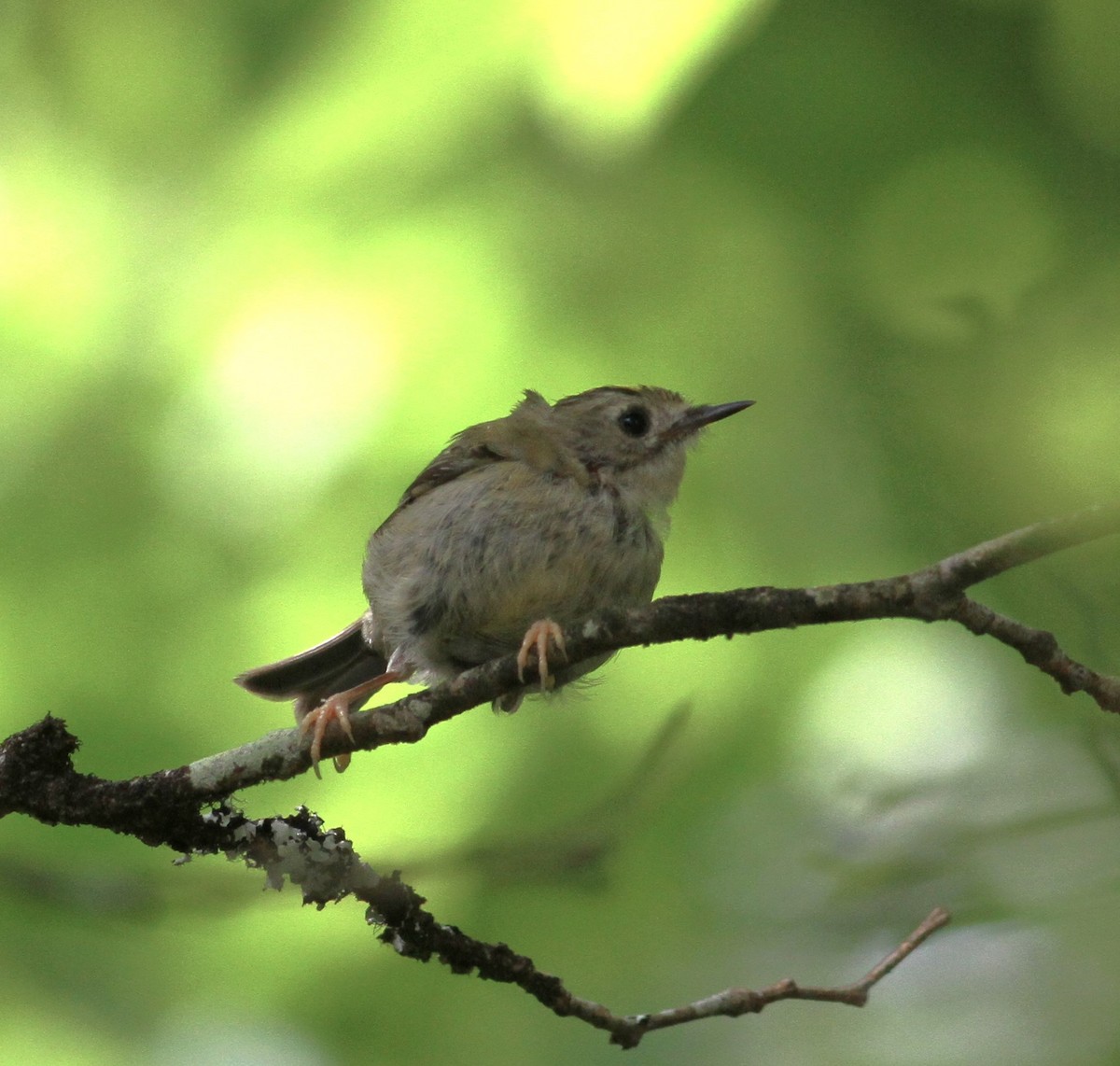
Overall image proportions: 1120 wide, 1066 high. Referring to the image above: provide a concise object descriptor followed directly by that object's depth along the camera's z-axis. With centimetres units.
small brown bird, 556
